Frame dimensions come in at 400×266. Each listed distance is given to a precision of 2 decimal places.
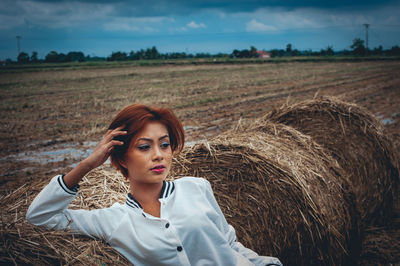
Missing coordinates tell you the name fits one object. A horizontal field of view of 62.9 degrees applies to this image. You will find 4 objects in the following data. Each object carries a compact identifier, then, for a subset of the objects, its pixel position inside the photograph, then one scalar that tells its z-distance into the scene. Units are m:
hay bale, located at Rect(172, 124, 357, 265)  2.81
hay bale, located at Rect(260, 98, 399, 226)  4.14
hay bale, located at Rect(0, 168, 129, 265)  1.55
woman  1.67
